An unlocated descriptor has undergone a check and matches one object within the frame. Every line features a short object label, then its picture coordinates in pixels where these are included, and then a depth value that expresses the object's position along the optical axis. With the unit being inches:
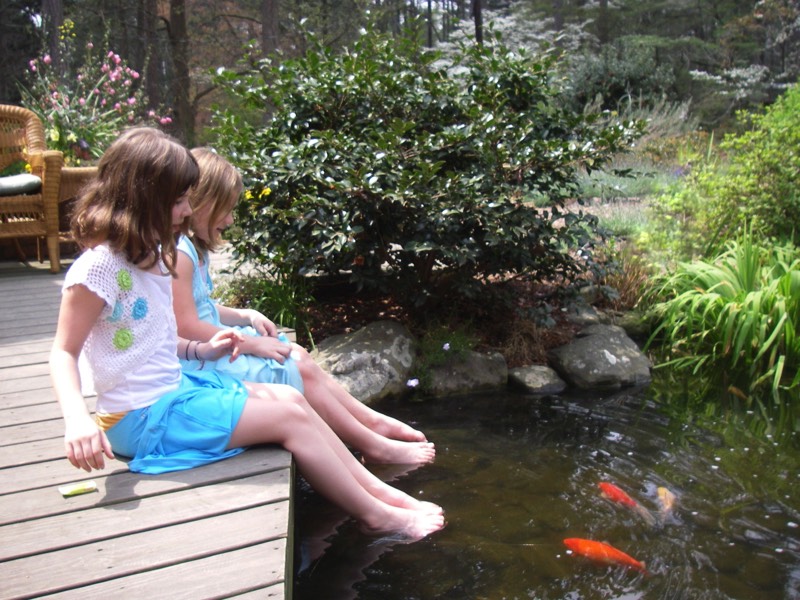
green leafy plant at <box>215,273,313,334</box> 180.9
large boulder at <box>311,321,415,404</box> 165.9
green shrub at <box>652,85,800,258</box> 213.9
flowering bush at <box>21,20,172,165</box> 269.3
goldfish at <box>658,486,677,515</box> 115.3
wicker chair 214.2
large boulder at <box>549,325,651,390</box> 182.1
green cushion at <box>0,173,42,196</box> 213.5
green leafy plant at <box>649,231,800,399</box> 173.9
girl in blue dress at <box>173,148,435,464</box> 102.1
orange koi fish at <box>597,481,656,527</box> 112.2
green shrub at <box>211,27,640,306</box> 161.5
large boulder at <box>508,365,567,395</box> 177.6
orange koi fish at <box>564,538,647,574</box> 98.7
